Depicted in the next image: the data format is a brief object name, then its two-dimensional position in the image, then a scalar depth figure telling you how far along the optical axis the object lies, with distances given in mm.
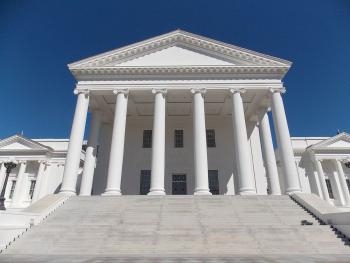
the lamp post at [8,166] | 16938
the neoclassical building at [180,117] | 21844
